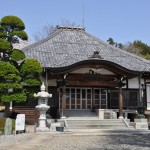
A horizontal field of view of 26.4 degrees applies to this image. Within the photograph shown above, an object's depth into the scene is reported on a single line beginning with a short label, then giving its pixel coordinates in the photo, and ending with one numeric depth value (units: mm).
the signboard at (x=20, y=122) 17328
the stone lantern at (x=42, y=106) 19605
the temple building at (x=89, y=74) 22953
